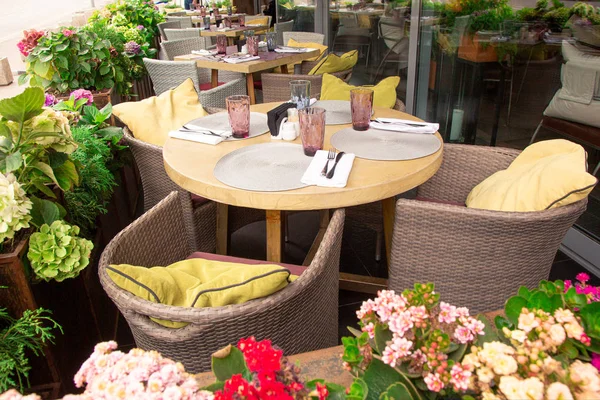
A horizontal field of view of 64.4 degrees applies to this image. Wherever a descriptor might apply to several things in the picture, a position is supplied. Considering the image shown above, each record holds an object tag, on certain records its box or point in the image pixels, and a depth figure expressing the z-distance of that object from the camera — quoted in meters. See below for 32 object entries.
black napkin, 1.86
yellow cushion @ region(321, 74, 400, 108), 2.46
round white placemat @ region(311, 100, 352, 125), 2.08
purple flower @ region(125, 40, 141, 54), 3.71
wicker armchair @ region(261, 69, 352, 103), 3.32
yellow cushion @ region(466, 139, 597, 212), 1.38
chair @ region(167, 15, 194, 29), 7.89
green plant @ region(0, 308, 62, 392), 1.12
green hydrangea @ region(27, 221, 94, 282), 1.27
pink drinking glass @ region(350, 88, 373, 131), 1.86
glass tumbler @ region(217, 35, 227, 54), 3.97
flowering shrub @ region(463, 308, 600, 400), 0.47
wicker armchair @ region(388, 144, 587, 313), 1.38
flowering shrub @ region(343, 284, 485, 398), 0.56
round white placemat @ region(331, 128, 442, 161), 1.65
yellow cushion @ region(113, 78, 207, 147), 2.18
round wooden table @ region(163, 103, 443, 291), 1.40
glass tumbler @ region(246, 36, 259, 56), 3.88
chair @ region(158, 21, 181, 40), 6.48
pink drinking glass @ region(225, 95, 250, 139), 1.85
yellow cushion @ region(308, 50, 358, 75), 3.71
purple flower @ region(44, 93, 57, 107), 2.21
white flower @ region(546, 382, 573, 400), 0.46
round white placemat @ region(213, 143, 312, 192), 1.45
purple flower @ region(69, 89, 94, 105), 2.30
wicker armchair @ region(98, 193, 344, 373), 1.01
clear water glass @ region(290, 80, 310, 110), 2.10
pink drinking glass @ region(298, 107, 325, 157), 1.61
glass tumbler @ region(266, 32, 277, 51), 4.25
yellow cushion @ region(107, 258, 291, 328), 1.02
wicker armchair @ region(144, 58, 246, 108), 3.53
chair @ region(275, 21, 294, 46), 5.98
